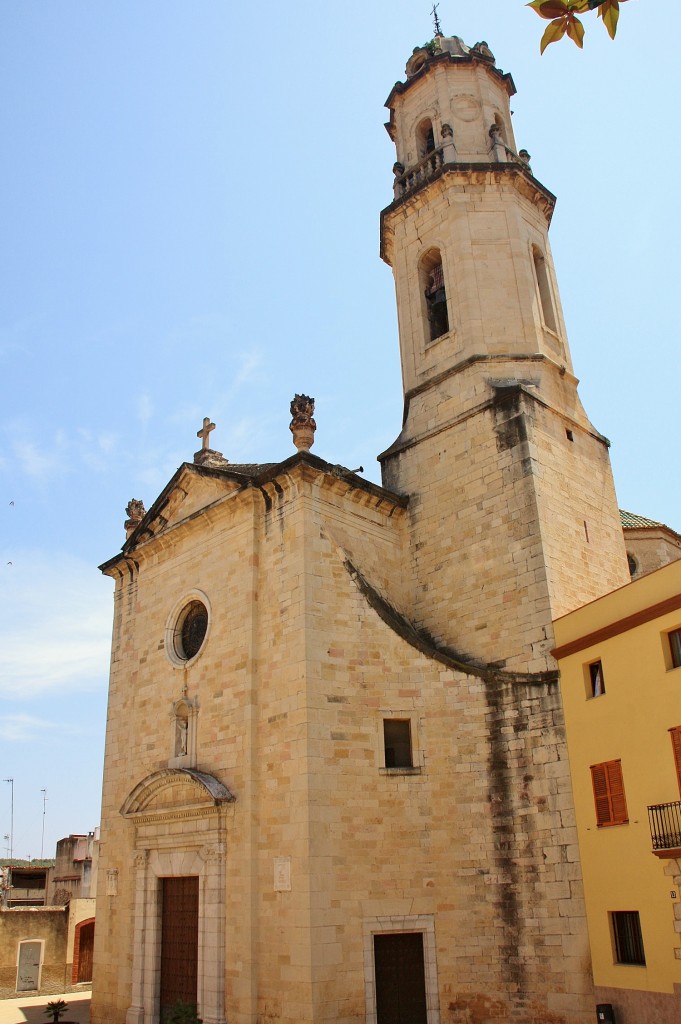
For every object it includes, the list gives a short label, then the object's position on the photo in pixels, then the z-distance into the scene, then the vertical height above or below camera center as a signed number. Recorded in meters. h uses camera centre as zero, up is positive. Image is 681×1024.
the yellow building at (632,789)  10.03 +0.60
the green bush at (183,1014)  12.55 -2.29
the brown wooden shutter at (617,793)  10.85 +0.57
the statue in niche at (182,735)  14.78 +2.04
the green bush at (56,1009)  15.06 -2.59
